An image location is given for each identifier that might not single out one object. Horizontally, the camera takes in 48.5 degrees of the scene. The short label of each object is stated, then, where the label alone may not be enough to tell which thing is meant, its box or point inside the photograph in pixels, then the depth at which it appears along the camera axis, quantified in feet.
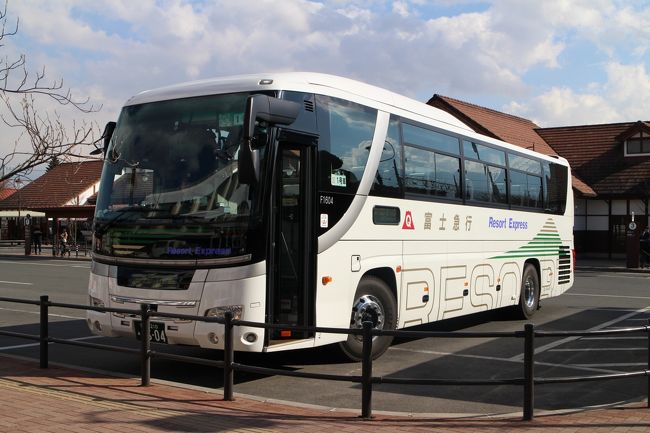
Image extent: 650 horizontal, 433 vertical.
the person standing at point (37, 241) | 153.79
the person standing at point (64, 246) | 140.95
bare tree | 22.93
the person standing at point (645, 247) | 105.81
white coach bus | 26.63
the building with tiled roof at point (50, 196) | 209.26
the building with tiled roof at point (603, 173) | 129.29
